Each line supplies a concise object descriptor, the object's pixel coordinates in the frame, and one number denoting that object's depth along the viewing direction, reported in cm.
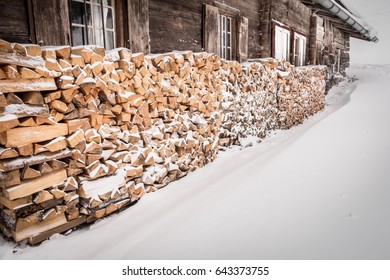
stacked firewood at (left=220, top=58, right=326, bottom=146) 577
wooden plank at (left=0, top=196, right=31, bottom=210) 256
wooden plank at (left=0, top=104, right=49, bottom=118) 245
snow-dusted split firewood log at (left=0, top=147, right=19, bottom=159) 243
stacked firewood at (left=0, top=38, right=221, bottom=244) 253
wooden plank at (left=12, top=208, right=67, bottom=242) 262
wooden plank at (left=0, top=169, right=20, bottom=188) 249
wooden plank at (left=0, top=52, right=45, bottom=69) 236
